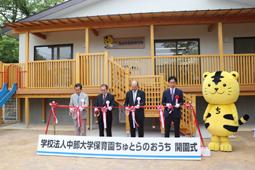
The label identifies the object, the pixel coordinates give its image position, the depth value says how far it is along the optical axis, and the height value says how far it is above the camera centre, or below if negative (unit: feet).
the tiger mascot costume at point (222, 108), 20.85 -1.85
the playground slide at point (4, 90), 34.54 -0.53
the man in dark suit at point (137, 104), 22.76 -1.69
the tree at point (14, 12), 64.34 +21.59
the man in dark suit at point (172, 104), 21.93 -1.54
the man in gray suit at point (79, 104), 23.47 -1.64
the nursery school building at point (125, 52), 31.81 +5.05
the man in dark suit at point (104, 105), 23.29 -1.72
